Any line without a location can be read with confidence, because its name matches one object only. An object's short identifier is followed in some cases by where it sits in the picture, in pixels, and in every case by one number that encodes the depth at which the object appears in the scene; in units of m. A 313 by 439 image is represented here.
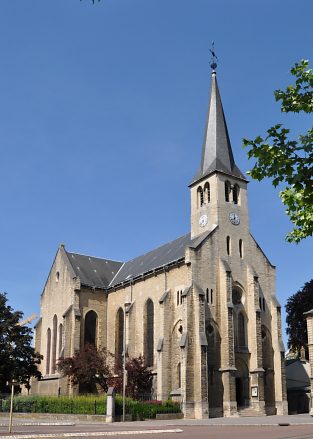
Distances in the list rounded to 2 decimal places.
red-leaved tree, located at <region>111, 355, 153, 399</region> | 43.41
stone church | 42.00
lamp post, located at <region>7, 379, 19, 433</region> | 24.41
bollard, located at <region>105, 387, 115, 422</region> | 33.78
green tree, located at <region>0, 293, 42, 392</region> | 47.84
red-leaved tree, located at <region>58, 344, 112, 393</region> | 45.59
